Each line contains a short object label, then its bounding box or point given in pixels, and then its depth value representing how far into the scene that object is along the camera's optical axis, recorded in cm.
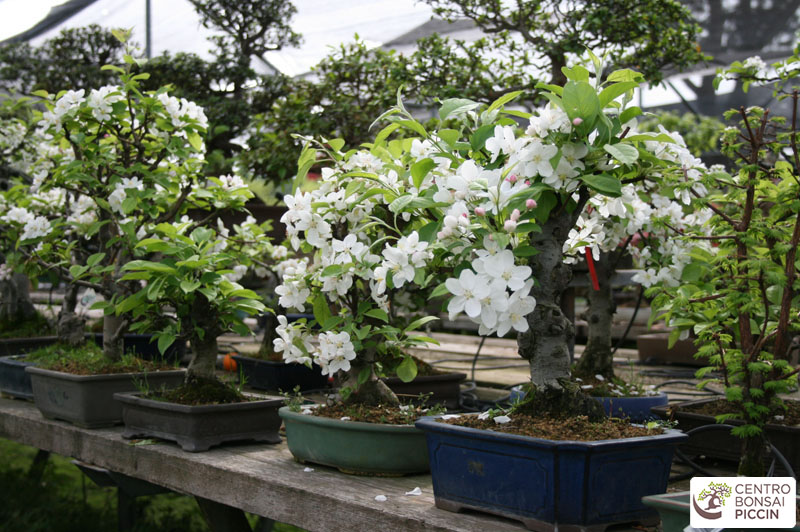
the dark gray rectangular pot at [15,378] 295
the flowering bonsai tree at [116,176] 251
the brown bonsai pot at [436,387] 259
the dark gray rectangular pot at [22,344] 347
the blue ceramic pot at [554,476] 132
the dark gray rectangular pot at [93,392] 242
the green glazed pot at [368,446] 177
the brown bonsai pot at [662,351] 402
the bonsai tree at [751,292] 158
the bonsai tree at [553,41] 314
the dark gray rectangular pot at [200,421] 209
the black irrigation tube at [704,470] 149
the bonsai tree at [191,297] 208
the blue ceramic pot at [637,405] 218
